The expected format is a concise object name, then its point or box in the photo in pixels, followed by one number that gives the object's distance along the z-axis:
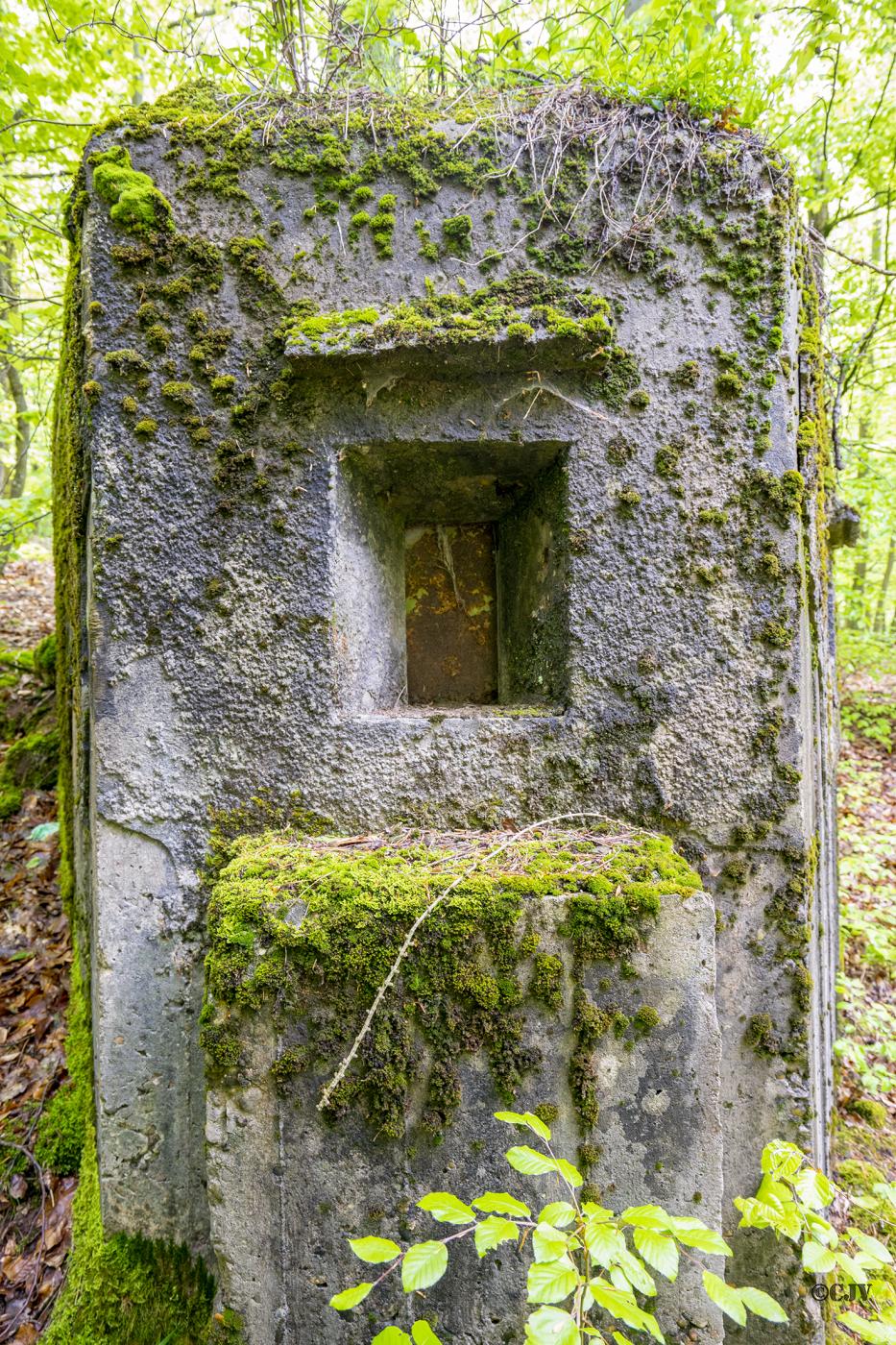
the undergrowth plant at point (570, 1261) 0.93
